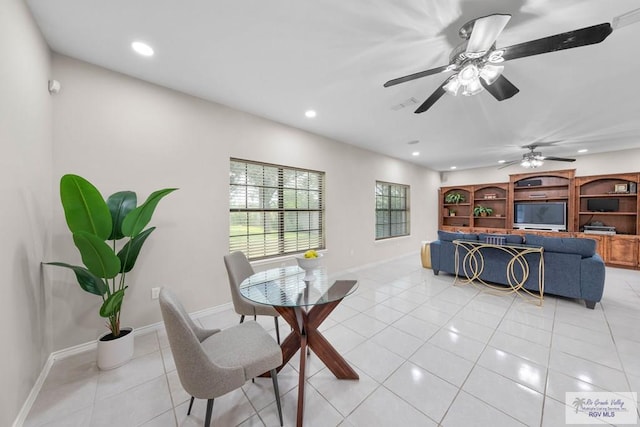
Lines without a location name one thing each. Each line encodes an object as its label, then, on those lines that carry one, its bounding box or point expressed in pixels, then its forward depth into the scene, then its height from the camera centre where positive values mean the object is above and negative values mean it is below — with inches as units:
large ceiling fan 53.8 +43.5
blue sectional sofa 117.6 -29.9
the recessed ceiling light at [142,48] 77.9 +56.0
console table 131.0 -33.3
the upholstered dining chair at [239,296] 82.7 -31.1
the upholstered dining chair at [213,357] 45.6 -34.4
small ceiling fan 188.5 +45.0
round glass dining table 64.1 -28.3
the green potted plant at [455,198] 300.8 +18.9
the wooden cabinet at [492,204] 275.4 +10.6
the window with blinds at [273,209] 129.0 +1.5
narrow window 229.1 +2.2
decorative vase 80.1 -18.0
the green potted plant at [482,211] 283.1 +1.8
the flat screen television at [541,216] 234.9 -3.3
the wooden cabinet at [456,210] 298.2 +3.1
